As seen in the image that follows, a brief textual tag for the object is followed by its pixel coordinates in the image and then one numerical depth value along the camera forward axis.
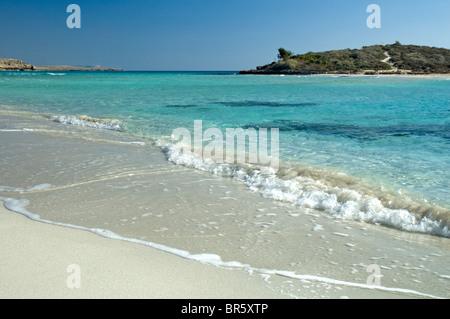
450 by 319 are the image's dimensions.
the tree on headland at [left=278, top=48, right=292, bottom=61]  131.88
